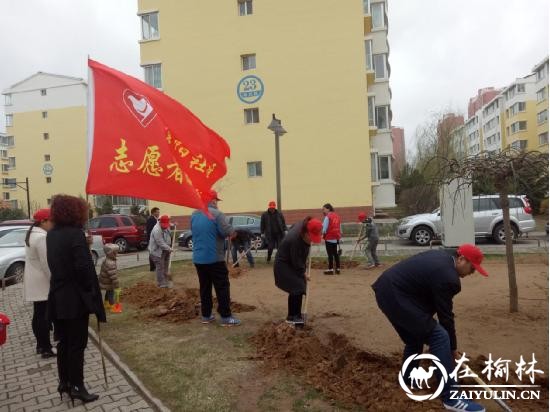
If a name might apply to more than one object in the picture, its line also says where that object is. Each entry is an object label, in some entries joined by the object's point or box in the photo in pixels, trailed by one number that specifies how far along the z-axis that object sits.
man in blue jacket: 6.33
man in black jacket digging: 3.80
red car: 19.83
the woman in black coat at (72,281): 4.08
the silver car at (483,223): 15.97
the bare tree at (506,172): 5.97
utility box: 13.63
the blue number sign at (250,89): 26.42
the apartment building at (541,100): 54.41
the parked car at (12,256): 11.34
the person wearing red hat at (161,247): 9.41
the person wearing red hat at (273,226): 12.42
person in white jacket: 5.08
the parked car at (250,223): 16.94
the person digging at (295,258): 5.98
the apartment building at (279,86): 25.25
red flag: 5.12
